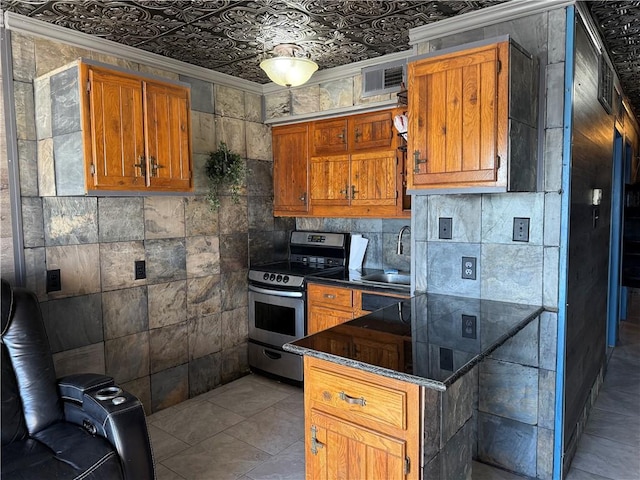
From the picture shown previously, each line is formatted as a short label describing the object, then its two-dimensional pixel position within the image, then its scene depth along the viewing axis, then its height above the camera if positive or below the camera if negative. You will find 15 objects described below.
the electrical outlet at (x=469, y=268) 2.61 -0.34
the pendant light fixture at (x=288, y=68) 2.85 +0.92
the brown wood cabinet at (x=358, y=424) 1.62 -0.82
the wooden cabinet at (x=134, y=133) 2.46 +0.48
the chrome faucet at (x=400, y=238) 3.73 -0.23
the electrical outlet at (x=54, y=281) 2.71 -0.41
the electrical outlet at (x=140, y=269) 3.17 -0.40
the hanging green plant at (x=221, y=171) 3.59 +0.33
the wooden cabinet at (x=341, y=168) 3.50 +0.36
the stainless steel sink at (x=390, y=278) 3.60 -0.55
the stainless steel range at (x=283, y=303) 3.70 -0.77
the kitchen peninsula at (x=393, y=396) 1.60 -0.71
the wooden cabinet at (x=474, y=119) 2.08 +0.44
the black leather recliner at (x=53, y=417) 1.85 -0.94
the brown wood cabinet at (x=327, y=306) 3.44 -0.75
